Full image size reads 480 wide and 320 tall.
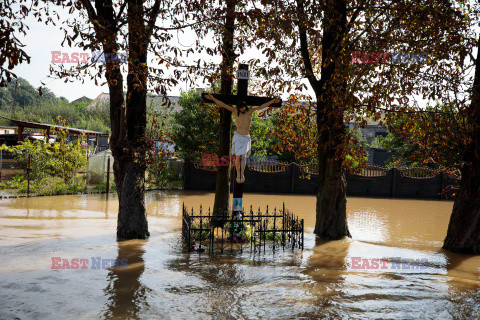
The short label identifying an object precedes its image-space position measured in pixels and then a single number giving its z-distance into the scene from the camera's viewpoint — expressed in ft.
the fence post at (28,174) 55.30
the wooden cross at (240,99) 31.12
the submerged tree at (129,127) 29.22
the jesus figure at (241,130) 30.07
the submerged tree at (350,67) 26.73
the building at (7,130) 117.13
